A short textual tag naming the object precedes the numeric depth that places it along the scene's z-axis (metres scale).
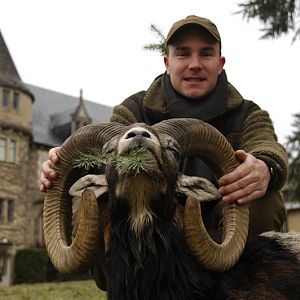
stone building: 39.72
